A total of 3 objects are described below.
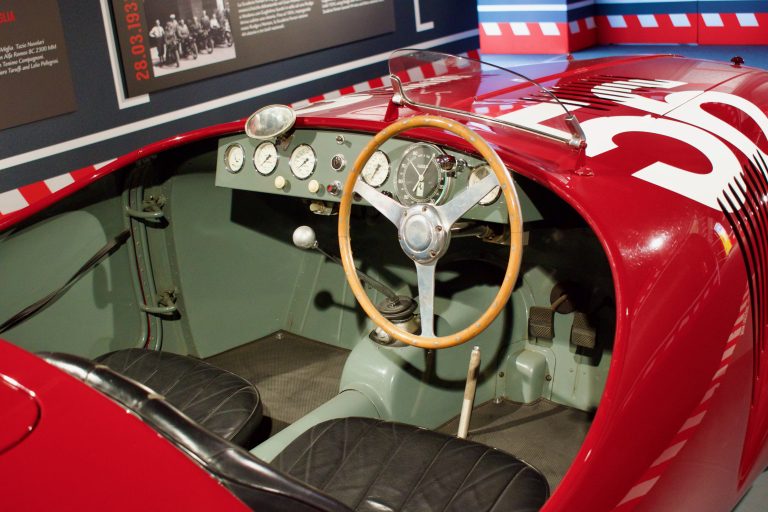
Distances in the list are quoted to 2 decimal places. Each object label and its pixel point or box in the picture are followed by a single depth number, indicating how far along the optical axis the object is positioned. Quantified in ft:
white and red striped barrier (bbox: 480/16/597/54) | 29.71
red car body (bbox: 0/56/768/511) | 3.83
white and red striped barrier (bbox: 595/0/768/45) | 26.45
